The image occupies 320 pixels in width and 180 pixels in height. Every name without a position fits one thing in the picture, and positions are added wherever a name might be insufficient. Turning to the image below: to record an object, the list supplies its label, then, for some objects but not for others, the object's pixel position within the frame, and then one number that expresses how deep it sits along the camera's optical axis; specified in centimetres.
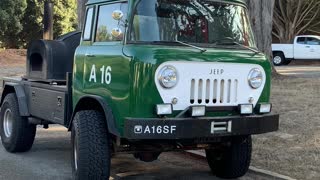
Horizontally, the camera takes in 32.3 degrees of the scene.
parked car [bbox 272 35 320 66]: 3316
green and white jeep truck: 561
